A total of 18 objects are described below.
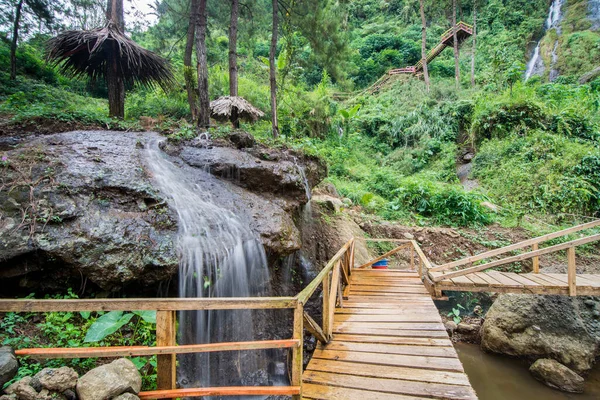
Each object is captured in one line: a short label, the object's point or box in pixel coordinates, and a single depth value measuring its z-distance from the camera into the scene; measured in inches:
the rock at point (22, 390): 71.3
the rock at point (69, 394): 74.8
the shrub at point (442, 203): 381.7
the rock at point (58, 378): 74.1
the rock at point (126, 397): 73.2
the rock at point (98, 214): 125.2
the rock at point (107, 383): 73.1
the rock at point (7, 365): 79.1
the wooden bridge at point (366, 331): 78.9
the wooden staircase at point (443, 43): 850.9
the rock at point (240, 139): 257.0
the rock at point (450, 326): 267.5
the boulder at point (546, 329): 215.2
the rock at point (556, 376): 197.6
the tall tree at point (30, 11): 385.4
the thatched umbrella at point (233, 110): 291.6
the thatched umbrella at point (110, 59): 244.2
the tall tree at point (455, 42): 715.3
